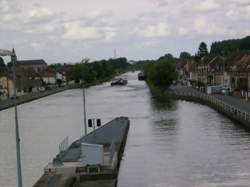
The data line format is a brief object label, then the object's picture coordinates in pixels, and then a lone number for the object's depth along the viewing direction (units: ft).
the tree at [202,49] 584.81
